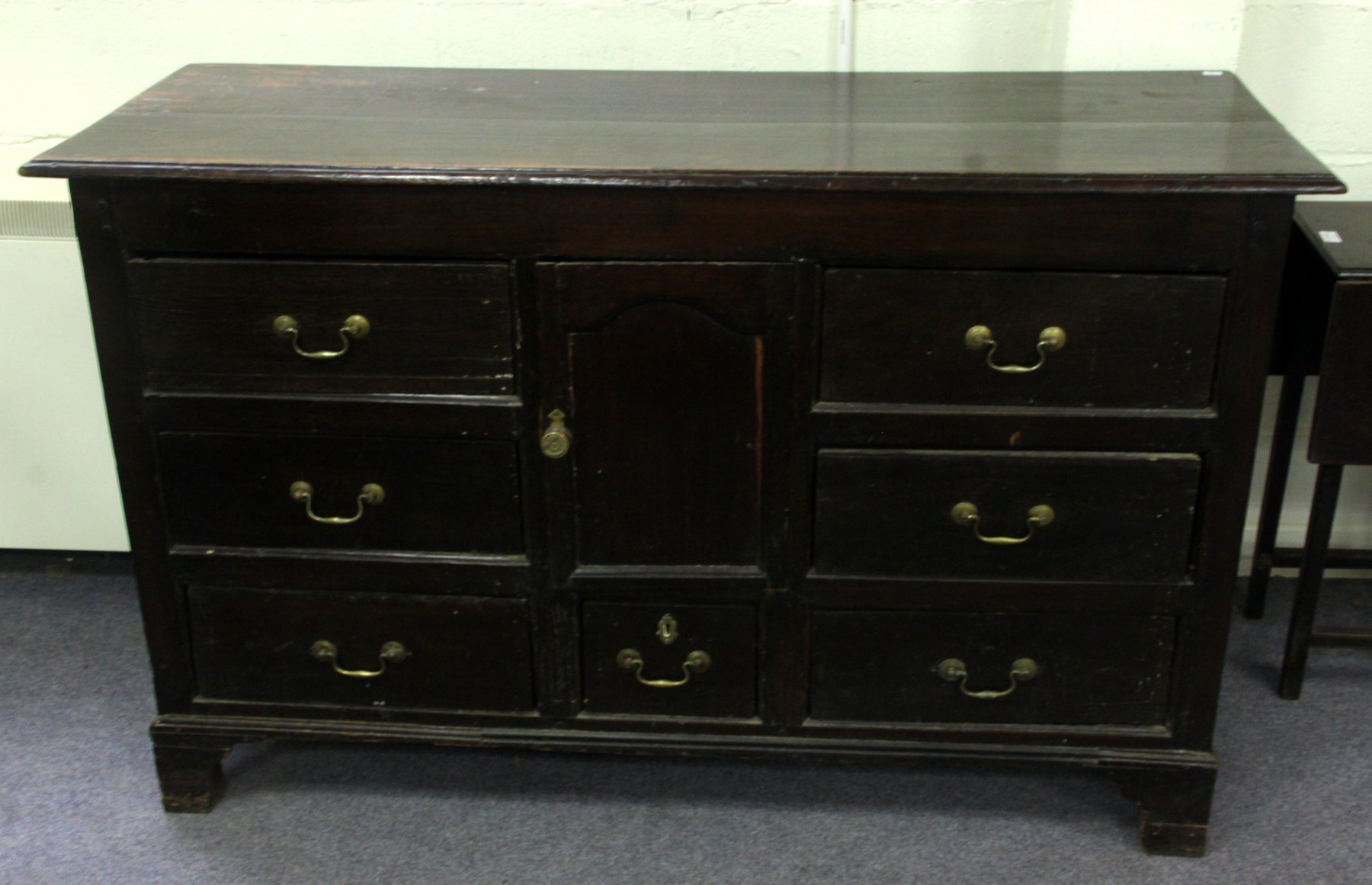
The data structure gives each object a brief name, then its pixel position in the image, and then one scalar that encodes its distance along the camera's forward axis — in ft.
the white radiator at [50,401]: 7.68
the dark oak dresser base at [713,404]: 5.43
